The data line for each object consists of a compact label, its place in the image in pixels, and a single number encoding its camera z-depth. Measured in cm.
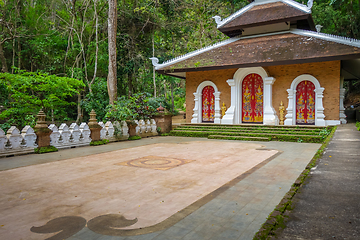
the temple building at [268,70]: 1368
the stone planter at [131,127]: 1296
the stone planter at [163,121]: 1504
